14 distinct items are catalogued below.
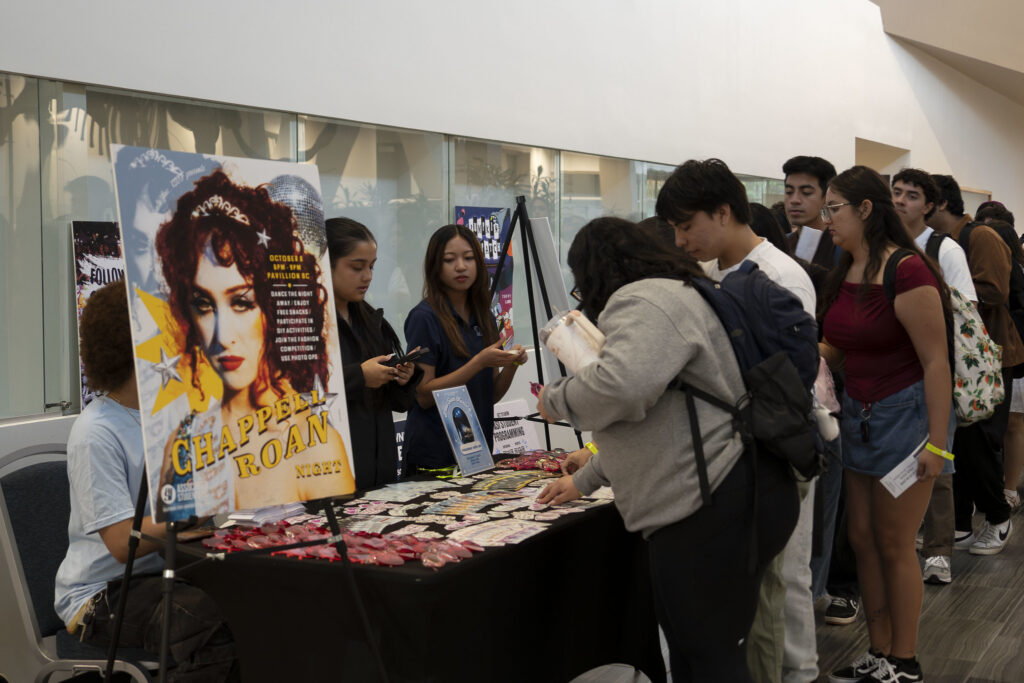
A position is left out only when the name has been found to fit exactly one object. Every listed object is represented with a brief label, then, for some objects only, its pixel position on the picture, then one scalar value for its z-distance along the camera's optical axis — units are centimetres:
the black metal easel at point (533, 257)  373
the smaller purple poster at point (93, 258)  394
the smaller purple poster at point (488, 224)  621
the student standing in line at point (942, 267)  419
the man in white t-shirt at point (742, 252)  248
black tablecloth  209
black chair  230
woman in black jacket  286
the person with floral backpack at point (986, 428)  497
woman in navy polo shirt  321
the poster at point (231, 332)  197
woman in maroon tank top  291
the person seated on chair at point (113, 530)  219
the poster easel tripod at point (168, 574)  191
